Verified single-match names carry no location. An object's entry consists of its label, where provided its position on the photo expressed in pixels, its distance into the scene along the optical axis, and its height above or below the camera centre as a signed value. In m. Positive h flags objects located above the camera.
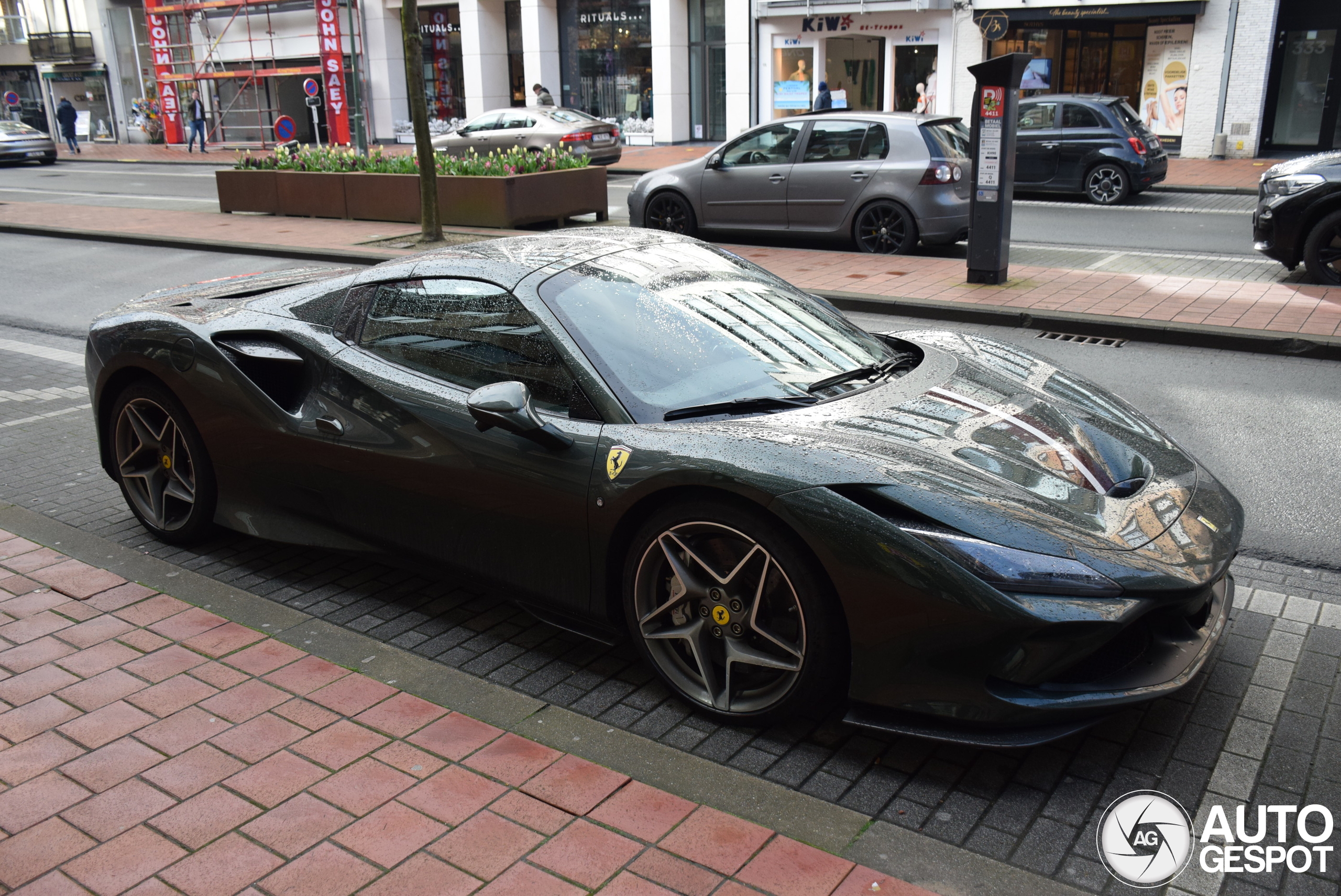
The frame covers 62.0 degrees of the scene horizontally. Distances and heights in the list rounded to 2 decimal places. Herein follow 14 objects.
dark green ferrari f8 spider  2.94 -1.14
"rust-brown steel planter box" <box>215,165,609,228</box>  15.71 -1.39
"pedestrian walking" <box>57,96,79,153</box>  38.66 -0.35
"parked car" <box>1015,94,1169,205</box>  16.88 -0.98
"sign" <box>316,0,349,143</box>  36.44 +0.63
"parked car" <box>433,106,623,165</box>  23.33 -0.75
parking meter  10.25 -0.70
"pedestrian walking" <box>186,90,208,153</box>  37.72 -0.41
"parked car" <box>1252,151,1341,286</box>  10.02 -1.20
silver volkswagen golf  12.45 -1.05
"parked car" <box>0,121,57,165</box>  34.41 -1.05
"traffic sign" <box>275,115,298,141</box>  34.17 -0.79
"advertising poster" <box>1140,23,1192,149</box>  23.30 +0.00
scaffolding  36.81 +1.45
